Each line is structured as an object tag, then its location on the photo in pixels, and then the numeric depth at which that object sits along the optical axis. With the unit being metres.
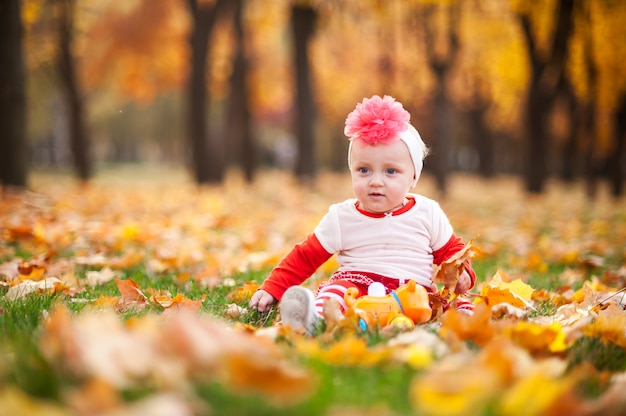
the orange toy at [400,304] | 2.73
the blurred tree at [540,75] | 13.50
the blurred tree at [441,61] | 14.92
